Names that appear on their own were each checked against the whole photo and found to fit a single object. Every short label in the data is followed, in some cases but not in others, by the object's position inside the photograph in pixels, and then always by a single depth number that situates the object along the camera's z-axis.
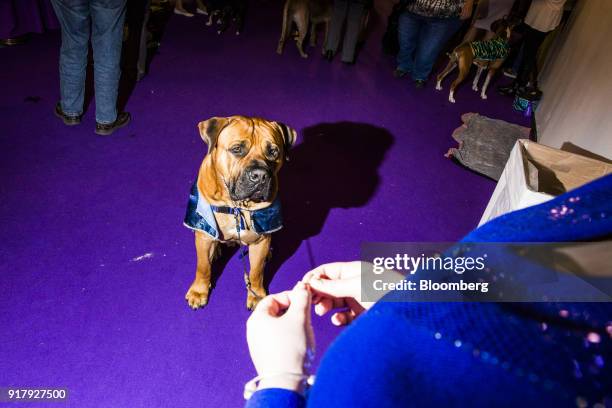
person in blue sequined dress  0.47
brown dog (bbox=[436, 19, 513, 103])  4.98
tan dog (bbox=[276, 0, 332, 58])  5.34
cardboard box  2.50
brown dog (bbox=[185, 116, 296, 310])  1.92
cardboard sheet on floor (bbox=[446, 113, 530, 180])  4.07
